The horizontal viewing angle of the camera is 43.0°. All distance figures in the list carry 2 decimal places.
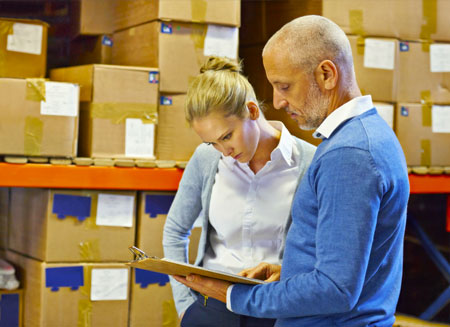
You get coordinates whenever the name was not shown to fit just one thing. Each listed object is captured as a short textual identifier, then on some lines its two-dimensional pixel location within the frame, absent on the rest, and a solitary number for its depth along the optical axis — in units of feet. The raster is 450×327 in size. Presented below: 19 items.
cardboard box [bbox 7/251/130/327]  8.84
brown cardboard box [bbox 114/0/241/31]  9.16
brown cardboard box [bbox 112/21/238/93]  9.24
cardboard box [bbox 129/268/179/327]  9.27
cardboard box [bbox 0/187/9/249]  10.59
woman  6.37
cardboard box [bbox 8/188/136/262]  8.81
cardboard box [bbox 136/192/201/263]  9.20
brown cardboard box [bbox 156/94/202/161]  9.33
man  4.12
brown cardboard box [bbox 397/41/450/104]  10.26
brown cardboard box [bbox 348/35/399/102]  10.00
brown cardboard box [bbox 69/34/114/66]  10.23
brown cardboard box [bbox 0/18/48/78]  8.90
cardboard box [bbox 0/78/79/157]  8.38
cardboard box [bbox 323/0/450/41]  9.84
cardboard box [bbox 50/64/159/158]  8.92
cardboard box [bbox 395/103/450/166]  10.30
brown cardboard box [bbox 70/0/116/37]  10.00
